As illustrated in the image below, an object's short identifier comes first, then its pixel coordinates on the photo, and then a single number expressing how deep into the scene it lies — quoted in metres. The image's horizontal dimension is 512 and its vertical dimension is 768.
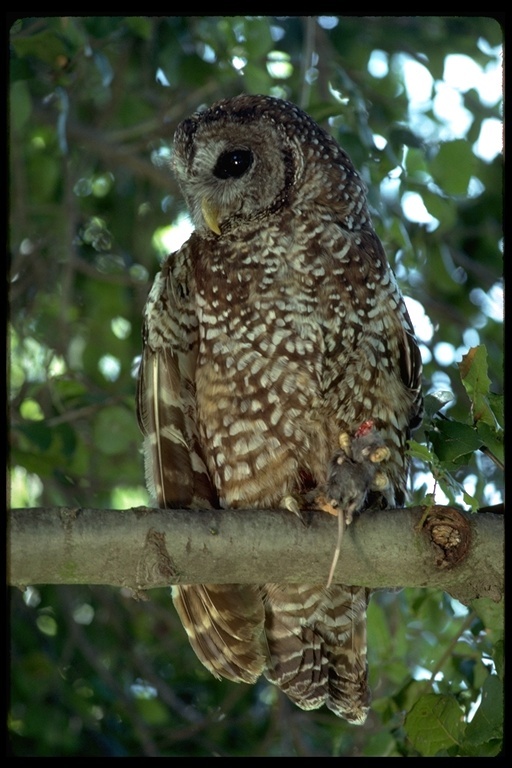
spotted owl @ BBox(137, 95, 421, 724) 5.18
